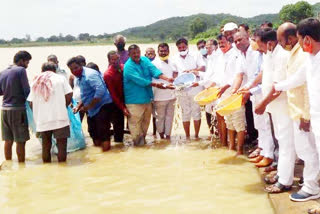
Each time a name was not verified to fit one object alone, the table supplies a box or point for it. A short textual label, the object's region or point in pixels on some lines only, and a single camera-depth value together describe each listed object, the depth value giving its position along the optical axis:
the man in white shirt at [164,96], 7.29
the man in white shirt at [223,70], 5.95
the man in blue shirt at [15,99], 6.30
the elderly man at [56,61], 7.55
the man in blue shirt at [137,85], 6.89
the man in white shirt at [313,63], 3.35
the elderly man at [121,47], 7.64
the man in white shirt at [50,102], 6.09
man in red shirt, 6.92
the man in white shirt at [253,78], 5.23
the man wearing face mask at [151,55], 7.74
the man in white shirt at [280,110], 4.07
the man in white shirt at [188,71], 7.27
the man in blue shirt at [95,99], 6.71
